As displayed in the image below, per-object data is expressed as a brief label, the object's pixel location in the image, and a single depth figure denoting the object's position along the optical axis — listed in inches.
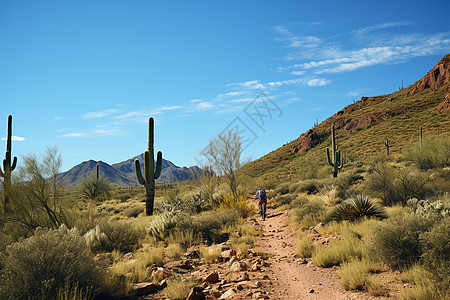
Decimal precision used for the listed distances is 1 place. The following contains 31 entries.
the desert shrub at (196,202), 642.2
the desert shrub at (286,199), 744.2
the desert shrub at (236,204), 599.9
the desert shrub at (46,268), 190.4
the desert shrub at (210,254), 322.5
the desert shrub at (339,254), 275.9
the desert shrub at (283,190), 970.7
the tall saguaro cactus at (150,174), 719.7
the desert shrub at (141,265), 262.7
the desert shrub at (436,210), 271.5
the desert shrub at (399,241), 241.9
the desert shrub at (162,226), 426.0
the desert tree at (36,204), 423.8
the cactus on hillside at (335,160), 1042.1
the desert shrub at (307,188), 870.4
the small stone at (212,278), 251.9
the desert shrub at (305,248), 319.0
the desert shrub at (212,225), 417.4
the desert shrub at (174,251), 339.6
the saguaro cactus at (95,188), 1402.6
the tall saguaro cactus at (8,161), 744.3
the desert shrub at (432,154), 860.8
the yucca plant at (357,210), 398.3
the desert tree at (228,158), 856.9
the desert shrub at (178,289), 222.5
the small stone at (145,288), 235.6
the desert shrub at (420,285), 175.8
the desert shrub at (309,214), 444.1
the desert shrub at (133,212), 878.3
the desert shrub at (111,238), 373.1
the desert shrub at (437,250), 193.2
